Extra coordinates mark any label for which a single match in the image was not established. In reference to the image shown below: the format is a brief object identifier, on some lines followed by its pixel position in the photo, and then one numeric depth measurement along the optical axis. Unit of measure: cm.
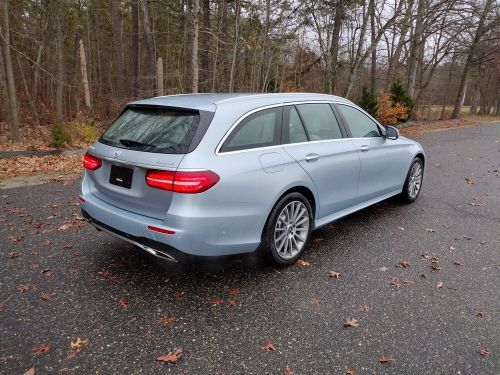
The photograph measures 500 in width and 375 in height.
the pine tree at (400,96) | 1838
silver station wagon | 280
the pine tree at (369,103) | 1661
